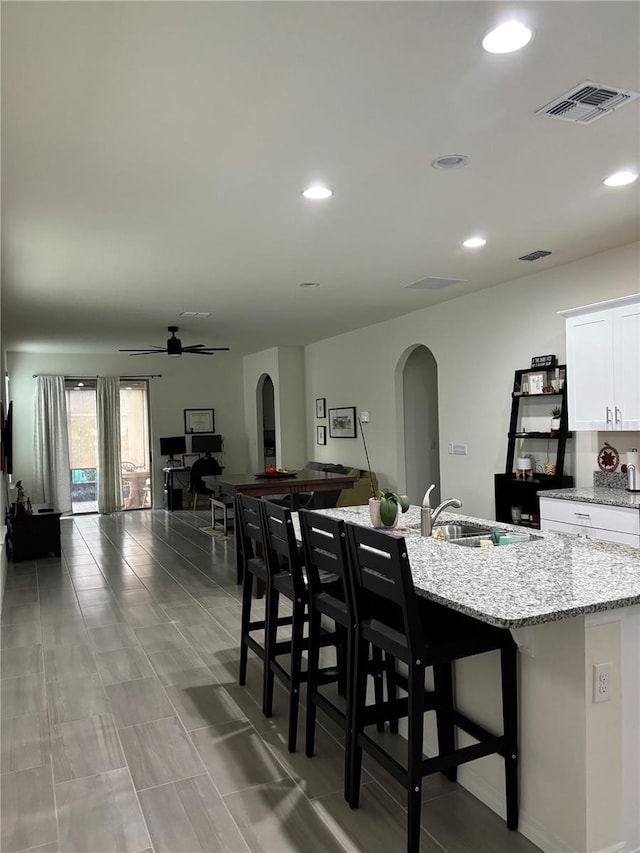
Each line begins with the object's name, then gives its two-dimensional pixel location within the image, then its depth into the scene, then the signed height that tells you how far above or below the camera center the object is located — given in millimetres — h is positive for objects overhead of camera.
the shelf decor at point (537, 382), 5445 +363
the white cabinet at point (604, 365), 4395 +412
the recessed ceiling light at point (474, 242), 4553 +1343
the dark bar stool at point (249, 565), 3348 -726
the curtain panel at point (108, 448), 10773 -179
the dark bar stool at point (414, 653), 2020 -761
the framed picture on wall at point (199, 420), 11664 +260
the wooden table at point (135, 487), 11234 -904
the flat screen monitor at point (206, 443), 11367 -167
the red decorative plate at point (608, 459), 4863 -294
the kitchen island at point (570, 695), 1918 -874
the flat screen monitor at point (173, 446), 11094 -188
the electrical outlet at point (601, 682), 1941 -807
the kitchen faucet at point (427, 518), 3107 -450
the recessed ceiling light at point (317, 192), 3477 +1333
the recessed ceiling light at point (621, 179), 3411 +1331
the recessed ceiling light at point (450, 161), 3102 +1326
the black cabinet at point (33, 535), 6863 -1049
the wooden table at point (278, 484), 6109 -523
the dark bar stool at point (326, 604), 2439 -727
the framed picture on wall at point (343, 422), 9133 +112
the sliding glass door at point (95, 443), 10812 -105
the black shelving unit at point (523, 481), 5188 -460
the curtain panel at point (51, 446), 10414 -105
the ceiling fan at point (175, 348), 7754 +1091
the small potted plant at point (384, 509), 3117 -404
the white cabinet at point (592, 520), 4062 -685
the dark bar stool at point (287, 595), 2826 -790
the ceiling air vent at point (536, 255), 4914 +1339
